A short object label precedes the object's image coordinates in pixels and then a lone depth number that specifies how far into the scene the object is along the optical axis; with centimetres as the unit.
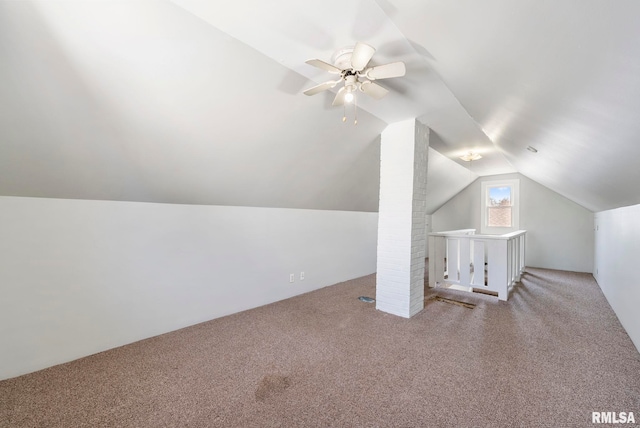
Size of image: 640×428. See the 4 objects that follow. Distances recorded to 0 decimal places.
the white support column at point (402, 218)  339
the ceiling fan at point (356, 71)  173
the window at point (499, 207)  695
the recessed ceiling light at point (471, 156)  484
